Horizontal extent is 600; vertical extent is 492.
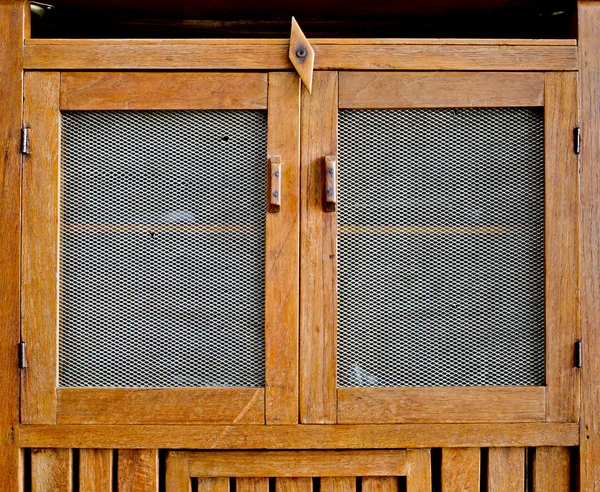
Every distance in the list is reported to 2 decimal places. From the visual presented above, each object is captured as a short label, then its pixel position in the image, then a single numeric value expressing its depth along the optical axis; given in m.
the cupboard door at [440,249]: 2.65
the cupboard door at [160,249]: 2.65
